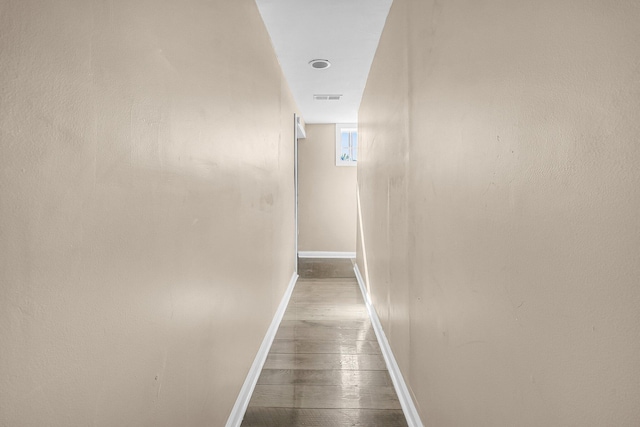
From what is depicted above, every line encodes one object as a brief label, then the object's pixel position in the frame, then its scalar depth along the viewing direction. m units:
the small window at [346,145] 6.39
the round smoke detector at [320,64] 3.32
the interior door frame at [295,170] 4.48
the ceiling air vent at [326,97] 4.55
